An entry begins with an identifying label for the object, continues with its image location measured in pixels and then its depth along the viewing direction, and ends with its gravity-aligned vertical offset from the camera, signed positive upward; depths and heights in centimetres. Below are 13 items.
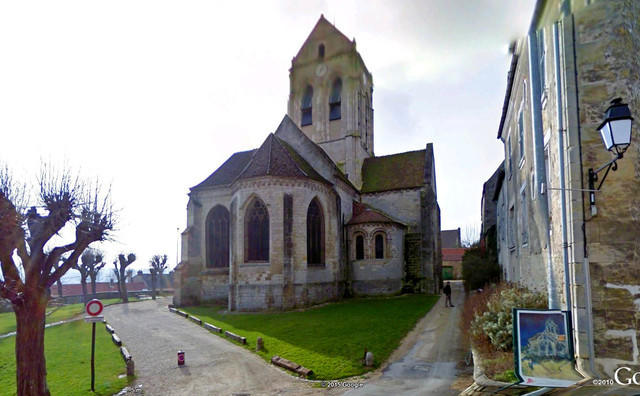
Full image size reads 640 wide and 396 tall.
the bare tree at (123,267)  3503 -187
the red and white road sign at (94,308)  1027 -159
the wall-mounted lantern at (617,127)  560 +156
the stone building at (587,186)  631 +85
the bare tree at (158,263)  4244 -187
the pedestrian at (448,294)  2110 -292
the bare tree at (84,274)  3778 -262
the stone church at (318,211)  2117 +200
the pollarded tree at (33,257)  852 -19
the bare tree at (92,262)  3859 -149
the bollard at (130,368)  1032 -320
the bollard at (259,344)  1243 -318
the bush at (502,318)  857 -186
